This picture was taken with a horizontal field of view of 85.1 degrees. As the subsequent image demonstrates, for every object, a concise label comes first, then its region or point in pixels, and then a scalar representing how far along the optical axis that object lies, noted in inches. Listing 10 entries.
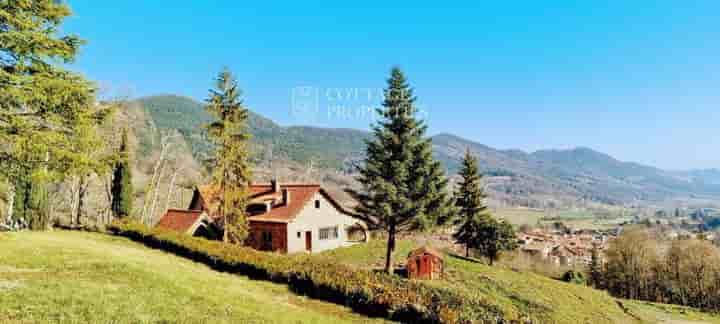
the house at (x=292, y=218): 1334.9
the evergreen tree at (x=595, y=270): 1886.1
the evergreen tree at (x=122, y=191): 1363.2
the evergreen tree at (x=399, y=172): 1072.8
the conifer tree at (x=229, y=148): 1137.4
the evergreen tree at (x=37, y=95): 451.8
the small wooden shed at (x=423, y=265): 1095.6
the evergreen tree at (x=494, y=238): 1626.5
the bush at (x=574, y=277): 1756.9
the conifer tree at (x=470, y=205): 1675.7
